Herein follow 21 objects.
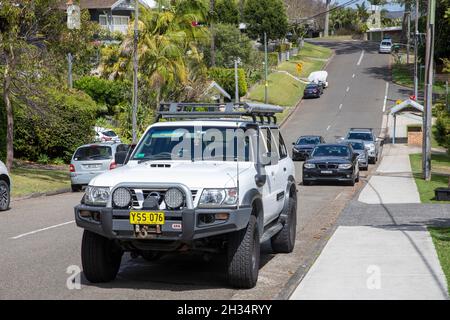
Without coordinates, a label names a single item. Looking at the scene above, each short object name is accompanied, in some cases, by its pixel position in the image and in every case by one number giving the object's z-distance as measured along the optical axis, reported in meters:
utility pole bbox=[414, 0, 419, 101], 67.42
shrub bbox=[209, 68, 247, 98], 71.56
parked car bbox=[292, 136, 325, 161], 43.06
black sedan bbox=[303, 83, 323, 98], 77.88
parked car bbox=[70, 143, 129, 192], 26.34
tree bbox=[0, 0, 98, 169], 25.92
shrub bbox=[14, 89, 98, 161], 35.00
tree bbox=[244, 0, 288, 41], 96.44
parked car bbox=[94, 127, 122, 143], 40.68
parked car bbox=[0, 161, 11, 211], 19.27
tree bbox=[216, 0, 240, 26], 93.25
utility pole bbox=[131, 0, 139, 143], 34.75
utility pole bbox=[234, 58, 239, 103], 62.91
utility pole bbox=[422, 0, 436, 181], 30.02
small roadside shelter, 51.72
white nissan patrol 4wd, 9.07
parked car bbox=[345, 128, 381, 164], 41.83
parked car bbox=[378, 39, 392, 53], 109.31
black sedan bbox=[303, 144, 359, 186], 28.34
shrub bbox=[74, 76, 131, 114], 51.94
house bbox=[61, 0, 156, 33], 74.75
